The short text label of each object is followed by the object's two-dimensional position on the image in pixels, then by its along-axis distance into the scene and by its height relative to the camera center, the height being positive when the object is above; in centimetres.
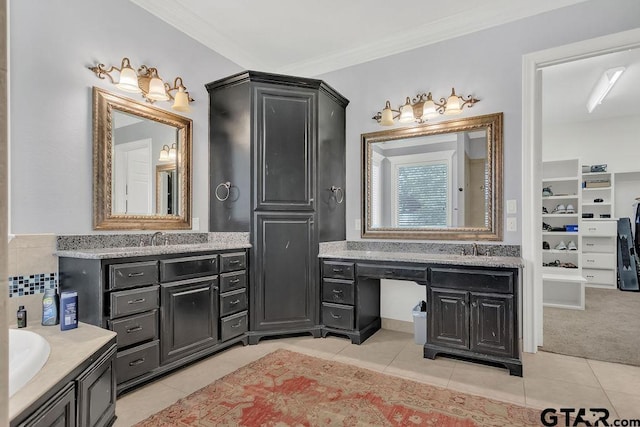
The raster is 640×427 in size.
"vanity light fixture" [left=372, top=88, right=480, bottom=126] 317 +100
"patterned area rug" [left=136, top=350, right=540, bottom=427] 193 -118
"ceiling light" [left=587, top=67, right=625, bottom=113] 396 +159
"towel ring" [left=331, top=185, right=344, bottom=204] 363 +20
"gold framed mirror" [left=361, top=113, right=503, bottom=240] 312 +30
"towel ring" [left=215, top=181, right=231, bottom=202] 333 +23
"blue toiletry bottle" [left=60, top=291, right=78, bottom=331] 199 -58
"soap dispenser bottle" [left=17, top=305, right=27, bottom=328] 205 -63
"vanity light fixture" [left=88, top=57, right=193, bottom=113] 262 +105
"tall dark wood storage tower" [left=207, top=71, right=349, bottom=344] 321 +27
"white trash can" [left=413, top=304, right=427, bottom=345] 310 -105
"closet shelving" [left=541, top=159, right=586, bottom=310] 456 -39
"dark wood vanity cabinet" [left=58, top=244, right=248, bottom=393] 216 -63
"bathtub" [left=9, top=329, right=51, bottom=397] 129 -64
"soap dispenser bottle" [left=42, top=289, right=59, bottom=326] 208 -58
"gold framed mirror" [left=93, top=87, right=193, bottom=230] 259 +39
